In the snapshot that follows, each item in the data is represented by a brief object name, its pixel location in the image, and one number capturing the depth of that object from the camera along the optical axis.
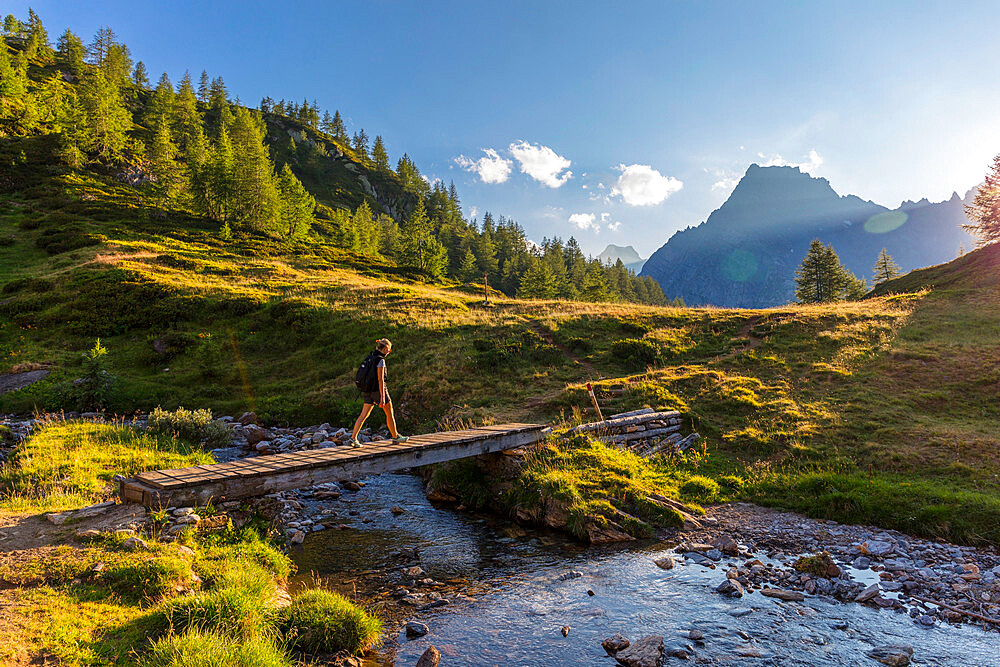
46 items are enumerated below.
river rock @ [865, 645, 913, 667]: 6.87
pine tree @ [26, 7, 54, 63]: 126.81
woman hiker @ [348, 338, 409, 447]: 12.29
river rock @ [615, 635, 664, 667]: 6.93
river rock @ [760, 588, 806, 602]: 8.79
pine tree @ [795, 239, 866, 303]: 68.00
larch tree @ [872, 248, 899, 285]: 76.38
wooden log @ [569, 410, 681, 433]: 16.81
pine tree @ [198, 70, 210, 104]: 165.98
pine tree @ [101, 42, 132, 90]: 123.70
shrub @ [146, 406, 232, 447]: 18.75
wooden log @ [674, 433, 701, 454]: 17.31
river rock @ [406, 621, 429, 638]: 7.73
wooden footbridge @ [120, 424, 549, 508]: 8.88
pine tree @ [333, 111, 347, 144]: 183.25
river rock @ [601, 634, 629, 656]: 7.30
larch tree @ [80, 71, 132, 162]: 86.12
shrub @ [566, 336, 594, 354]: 30.91
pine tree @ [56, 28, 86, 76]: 122.34
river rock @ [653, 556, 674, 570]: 10.19
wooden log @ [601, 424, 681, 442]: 17.03
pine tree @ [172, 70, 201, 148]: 106.06
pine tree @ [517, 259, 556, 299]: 84.00
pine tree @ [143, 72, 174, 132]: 105.44
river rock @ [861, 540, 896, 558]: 10.38
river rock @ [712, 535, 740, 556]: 10.80
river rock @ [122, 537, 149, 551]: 7.75
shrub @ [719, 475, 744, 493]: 14.48
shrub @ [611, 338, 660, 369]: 27.94
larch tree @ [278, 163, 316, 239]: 80.63
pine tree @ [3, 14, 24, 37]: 135.38
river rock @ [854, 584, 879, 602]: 8.65
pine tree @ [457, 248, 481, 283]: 102.38
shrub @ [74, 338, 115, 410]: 23.56
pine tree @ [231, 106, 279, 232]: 77.31
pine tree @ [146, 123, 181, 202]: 83.56
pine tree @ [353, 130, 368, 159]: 174.00
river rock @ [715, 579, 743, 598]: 8.94
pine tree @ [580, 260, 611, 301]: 83.36
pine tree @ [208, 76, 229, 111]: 146.25
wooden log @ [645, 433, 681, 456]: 17.11
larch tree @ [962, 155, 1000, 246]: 54.34
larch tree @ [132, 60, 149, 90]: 155.95
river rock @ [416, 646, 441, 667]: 6.90
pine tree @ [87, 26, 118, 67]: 139.75
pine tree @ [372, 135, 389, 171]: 166.50
